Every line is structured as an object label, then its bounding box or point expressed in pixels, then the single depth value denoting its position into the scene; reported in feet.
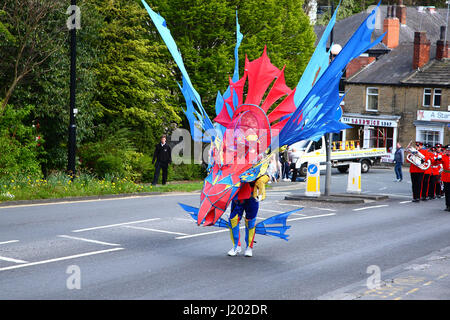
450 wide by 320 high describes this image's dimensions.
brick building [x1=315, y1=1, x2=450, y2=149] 151.02
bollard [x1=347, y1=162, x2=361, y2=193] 78.59
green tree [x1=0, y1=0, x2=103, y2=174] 79.97
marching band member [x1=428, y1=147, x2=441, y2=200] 76.02
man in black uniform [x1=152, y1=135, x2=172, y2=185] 83.56
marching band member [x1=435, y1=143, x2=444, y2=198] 77.56
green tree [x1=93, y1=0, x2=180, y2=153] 98.78
